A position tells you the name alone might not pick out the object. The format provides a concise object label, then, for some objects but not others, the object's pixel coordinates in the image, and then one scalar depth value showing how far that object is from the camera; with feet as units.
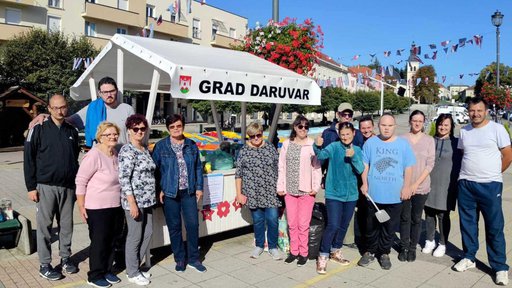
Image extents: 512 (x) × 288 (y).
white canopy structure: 15.79
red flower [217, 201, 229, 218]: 18.11
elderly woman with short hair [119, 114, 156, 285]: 13.17
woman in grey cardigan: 16.52
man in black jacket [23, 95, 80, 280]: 13.74
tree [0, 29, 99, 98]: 86.17
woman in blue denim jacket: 14.51
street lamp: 58.39
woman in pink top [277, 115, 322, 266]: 15.74
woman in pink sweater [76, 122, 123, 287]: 12.98
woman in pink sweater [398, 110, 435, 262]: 15.97
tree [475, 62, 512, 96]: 221.54
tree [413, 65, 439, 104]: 286.66
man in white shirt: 14.55
